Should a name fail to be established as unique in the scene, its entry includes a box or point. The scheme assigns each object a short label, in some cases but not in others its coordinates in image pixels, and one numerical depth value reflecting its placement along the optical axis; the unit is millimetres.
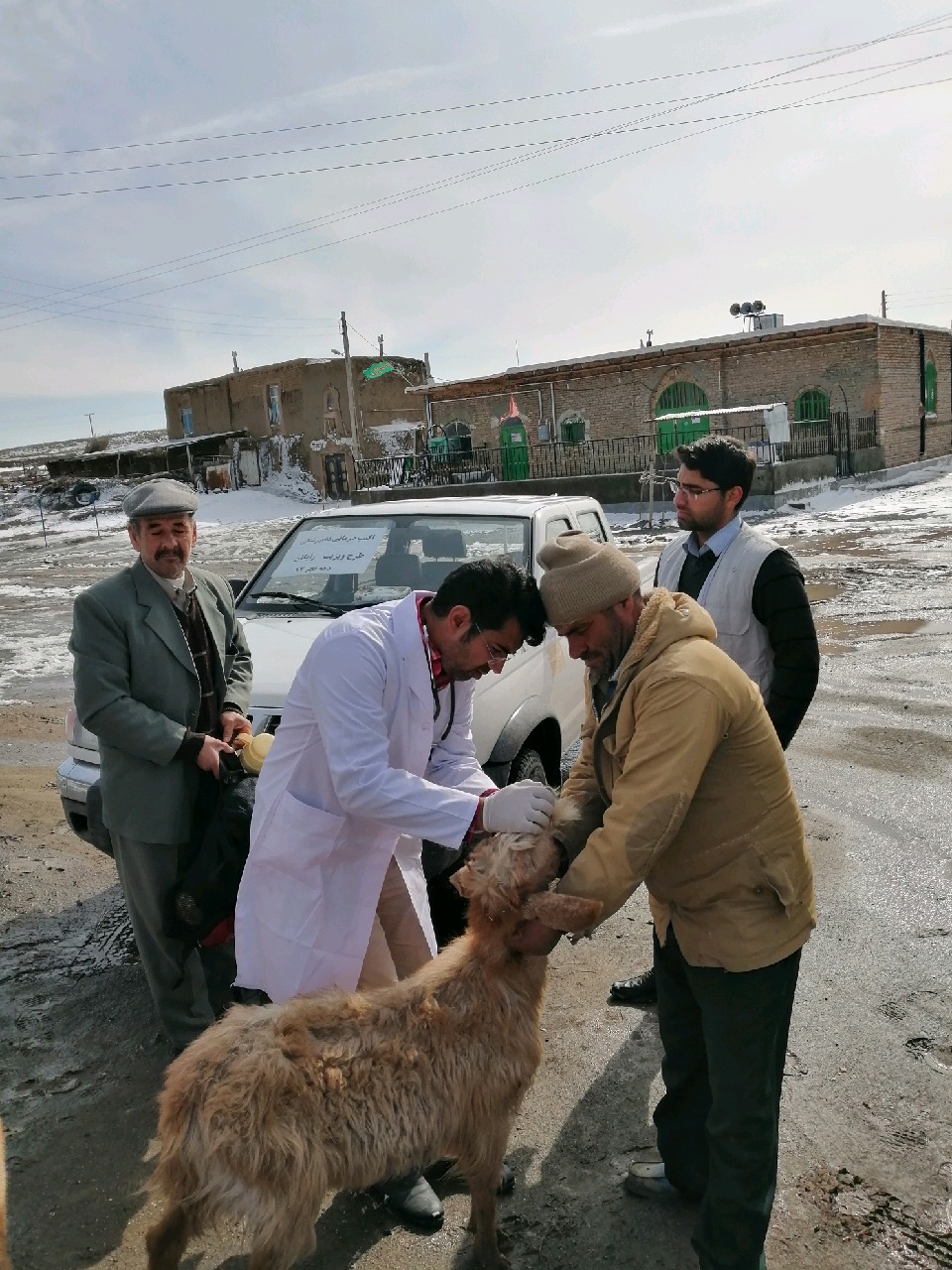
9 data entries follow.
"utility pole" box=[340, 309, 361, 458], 38562
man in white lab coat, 2627
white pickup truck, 4773
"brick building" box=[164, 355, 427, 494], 41781
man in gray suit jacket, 3494
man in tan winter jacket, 2232
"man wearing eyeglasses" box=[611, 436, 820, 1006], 3627
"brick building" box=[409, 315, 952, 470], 27781
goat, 2252
